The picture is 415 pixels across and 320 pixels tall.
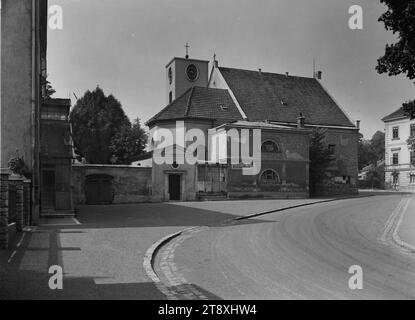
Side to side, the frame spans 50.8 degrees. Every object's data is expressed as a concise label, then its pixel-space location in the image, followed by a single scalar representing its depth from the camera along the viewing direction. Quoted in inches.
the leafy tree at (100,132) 2176.4
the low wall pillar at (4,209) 424.2
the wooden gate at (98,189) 1252.5
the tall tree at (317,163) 1641.2
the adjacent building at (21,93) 663.1
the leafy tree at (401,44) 472.1
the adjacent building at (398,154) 2428.6
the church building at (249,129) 1387.8
